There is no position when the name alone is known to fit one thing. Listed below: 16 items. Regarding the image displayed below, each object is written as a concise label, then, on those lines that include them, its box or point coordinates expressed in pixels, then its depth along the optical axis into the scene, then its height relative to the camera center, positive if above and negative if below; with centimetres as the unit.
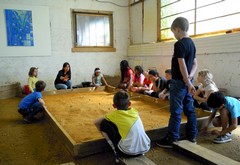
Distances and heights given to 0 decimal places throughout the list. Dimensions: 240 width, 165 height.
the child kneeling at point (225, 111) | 227 -59
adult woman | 546 -53
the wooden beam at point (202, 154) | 180 -87
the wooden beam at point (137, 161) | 178 -87
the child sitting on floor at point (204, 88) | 280 -42
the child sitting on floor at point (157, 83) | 405 -48
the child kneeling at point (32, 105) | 328 -72
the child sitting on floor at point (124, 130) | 182 -62
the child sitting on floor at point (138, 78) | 484 -48
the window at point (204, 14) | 392 +87
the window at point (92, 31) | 676 +86
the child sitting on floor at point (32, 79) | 486 -47
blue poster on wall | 585 +86
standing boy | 206 -27
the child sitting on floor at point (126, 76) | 504 -45
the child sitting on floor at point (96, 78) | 580 -57
